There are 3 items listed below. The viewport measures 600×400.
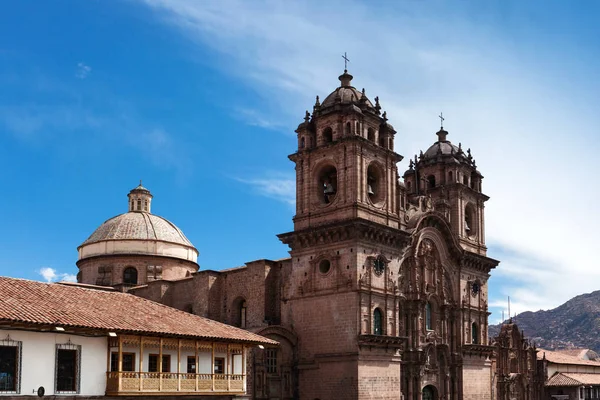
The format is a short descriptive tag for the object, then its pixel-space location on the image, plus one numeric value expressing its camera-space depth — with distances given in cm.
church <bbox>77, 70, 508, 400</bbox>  4388
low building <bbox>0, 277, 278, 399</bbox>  2683
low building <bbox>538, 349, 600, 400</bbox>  6994
